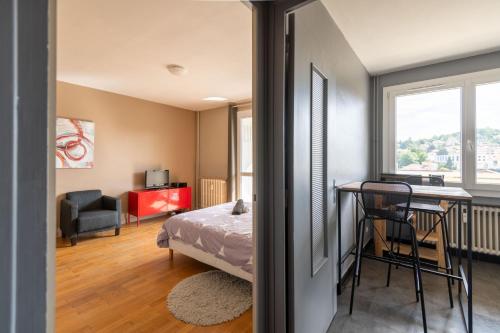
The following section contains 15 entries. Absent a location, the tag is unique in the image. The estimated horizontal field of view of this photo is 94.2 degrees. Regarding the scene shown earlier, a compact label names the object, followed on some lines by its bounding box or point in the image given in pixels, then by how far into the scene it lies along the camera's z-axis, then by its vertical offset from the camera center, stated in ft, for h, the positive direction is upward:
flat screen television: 15.74 -0.79
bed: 7.21 -2.49
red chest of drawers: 14.46 -2.26
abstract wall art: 12.23 +1.29
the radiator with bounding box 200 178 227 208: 17.09 -1.90
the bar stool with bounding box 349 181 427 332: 5.86 -1.05
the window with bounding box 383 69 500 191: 9.45 +1.70
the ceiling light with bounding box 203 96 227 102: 15.36 +4.60
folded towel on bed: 9.94 -1.80
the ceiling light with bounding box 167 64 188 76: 10.18 +4.37
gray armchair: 11.16 -2.36
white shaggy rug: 6.28 -3.98
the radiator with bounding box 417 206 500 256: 8.96 -2.44
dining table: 5.12 -1.10
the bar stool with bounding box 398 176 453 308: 6.76 -1.28
